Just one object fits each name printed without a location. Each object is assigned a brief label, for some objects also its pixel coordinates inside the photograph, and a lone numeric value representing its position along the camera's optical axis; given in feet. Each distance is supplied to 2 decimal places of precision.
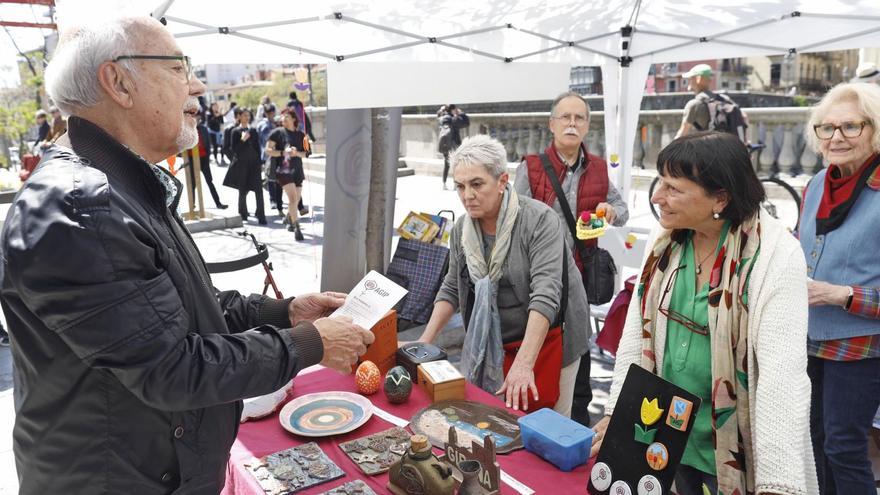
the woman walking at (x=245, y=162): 33.14
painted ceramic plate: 6.57
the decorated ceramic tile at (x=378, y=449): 5.85
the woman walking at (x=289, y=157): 30.60
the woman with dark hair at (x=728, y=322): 5.25
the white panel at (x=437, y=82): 11.75
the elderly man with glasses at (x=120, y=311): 3.66
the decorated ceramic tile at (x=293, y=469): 5.59
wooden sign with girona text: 5.12
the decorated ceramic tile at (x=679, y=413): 4.73
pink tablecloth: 5.59
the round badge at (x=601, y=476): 5.16
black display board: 4.78
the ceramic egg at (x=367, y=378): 7.52
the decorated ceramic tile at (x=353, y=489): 5.43
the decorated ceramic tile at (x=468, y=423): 6.24
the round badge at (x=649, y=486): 4.77
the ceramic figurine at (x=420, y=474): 5.09
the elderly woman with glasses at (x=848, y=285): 7.20
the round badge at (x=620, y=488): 4.97
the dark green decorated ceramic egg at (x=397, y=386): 7.18
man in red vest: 11.59
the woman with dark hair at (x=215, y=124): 60.42
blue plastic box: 5.72
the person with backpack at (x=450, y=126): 41.81
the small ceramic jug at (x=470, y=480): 5.11
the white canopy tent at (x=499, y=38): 12.96
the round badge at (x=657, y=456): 4.82
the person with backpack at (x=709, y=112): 22.88
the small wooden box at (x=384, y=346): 7.86
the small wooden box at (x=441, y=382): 7.18
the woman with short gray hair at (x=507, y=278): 8.25
